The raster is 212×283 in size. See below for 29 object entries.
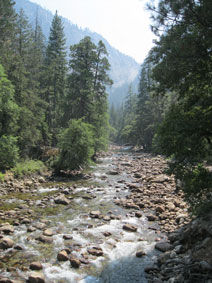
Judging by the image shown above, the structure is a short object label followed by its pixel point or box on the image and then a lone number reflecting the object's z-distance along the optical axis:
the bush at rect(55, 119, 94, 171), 17.33
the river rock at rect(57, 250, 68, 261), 6.35
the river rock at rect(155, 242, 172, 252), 6.95
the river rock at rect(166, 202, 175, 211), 10.19
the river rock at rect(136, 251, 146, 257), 6.76
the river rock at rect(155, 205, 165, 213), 10.17
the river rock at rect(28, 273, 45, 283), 5.27
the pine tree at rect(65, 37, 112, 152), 24.94
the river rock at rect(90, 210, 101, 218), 9.71
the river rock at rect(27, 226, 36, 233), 8.02
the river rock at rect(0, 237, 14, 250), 6.73
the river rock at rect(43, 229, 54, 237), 7.74
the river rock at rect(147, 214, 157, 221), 9.43
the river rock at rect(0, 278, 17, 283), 5.12
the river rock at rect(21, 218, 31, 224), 8.67
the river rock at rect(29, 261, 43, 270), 5.86
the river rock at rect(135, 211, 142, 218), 9.84
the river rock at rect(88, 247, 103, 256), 6.74
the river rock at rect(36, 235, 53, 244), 7.32
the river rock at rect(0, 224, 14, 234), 7.71
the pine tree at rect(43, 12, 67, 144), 27.47
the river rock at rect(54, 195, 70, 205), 11.21
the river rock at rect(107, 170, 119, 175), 19.01
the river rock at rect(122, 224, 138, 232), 8.51
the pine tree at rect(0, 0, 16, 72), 24.13
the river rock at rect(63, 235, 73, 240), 7.63
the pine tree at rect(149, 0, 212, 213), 5.55
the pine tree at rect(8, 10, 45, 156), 17.83
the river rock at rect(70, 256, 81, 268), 6.09
